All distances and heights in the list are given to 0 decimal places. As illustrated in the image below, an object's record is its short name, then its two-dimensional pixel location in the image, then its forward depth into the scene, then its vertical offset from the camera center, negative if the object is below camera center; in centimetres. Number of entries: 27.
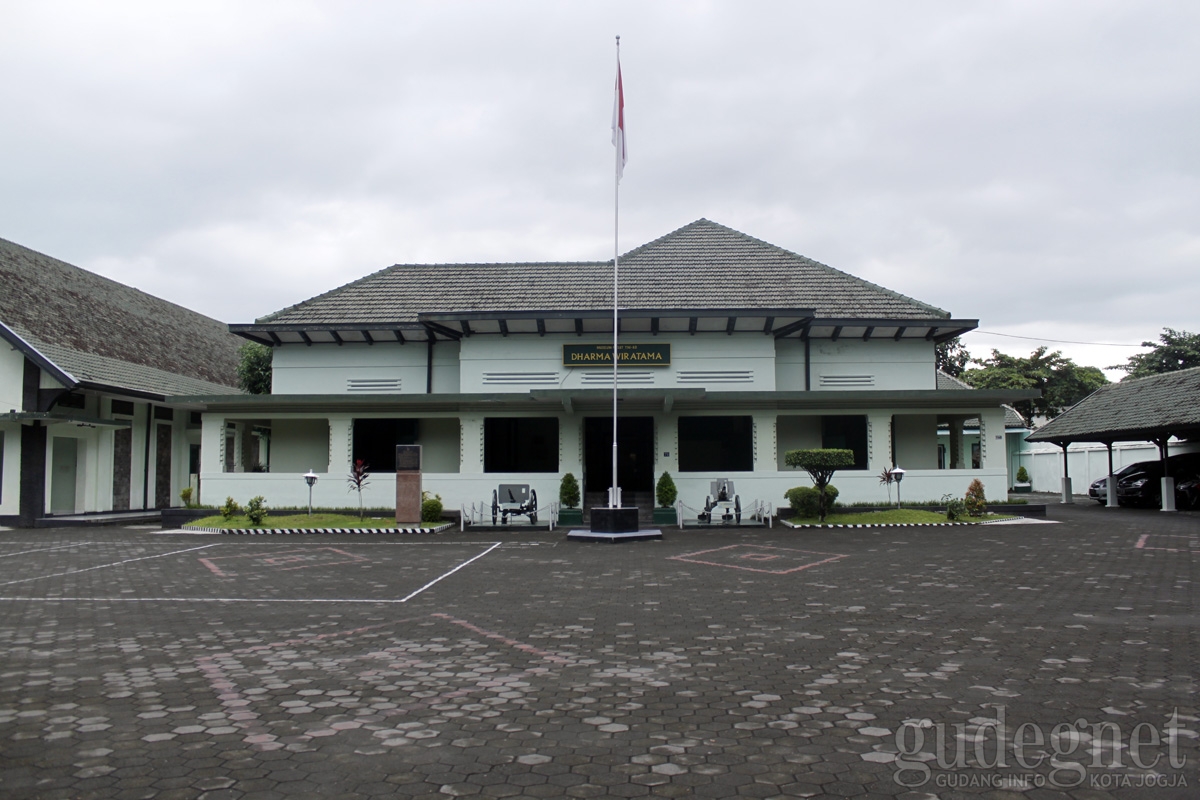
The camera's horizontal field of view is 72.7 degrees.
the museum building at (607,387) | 2213 +216
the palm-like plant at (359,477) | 2108 -43
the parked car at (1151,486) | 2656 -102
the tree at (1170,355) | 4188 +517
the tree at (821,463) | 1920 -13
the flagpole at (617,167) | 1850 +661
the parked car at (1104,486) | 2811 -107
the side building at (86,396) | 2184 +193
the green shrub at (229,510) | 2045 -119
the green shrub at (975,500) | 2033 -109
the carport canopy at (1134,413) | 2458 +140
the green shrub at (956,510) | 2000 -132
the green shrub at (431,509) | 2052 -122
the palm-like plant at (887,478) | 2097 -54
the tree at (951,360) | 4962 +595
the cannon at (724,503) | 2070 -114
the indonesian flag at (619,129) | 1859 +755
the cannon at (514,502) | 2034 -107
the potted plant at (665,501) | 2103 -110
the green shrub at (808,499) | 2036 -104
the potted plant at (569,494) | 2120 -90
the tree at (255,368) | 3027 +350
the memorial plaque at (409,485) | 2031 -60
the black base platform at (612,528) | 1709 -147
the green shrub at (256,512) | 1973 -121
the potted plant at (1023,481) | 3938 -122
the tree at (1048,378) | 4506 +430
